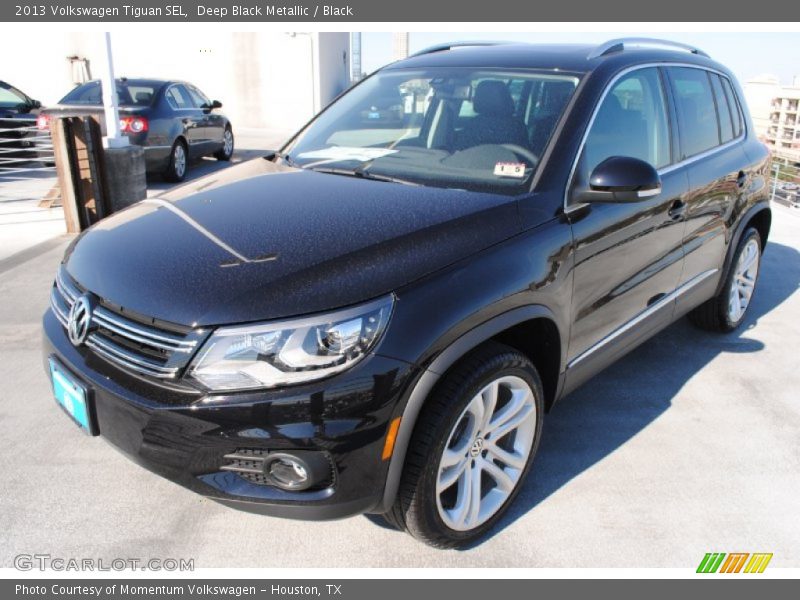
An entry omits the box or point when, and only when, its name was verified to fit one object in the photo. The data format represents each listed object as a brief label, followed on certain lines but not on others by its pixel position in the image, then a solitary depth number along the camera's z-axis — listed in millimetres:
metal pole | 7102
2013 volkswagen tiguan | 1970
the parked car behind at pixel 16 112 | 12172
